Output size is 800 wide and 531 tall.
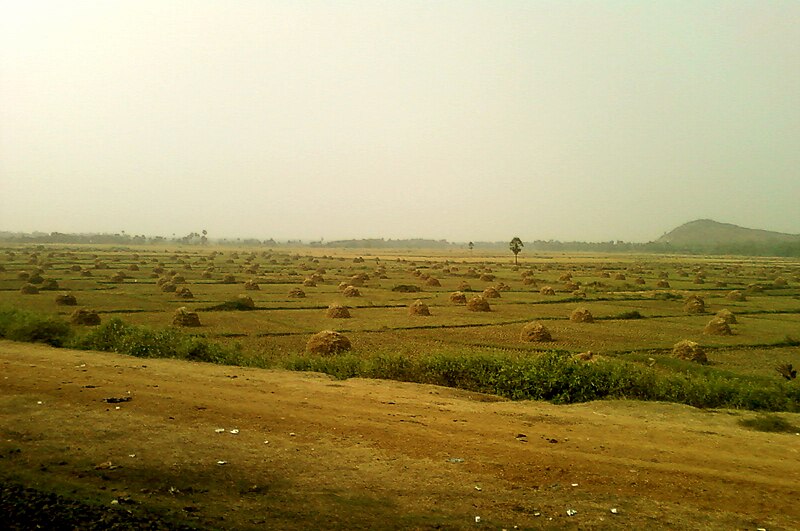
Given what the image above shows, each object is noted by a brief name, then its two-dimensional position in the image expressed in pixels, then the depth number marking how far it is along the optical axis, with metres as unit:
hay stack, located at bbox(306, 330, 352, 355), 18.11
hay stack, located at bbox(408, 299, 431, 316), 30.94
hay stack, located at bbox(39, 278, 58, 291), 37.69
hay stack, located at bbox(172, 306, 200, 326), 25.08
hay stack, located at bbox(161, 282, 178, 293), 38.96
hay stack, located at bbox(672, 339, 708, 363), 19.72
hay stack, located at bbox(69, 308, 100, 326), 23.41
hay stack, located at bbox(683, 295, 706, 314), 34.84
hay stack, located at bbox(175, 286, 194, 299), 36.12
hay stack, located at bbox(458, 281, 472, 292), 47.11
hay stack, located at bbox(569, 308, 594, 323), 29.62
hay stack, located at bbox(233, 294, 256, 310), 31.67
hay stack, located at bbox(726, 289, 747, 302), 41.41
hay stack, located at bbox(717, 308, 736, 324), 29.33
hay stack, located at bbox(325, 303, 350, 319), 29.28
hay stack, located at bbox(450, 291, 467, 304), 36.97
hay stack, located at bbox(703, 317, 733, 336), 26.25
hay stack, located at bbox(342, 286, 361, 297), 39.90
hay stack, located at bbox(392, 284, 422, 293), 44.66
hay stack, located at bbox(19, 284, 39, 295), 34.53
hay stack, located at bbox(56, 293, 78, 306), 30.06
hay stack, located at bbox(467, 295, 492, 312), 33.03
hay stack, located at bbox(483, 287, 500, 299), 40.28
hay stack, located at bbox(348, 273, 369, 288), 49.47
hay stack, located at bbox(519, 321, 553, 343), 23.17
